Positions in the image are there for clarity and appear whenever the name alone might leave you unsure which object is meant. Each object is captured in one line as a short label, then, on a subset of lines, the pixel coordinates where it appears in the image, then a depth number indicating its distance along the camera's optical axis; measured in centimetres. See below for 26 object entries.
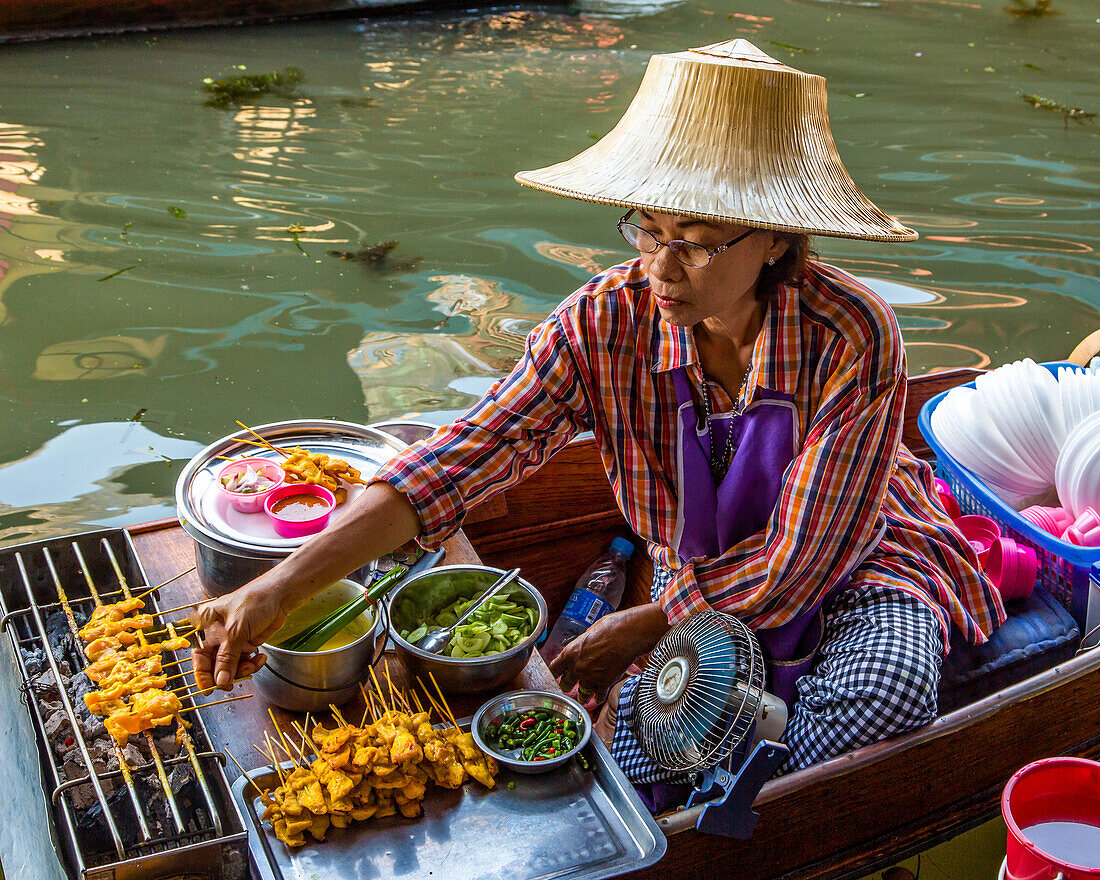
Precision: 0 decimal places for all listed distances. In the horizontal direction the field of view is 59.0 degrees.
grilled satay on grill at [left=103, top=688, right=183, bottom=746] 155
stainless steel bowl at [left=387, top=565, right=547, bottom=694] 172
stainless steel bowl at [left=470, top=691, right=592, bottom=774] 159
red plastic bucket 161
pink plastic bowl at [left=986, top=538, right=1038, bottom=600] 235
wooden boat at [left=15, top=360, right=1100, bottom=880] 172
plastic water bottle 264
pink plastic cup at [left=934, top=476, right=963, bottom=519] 261
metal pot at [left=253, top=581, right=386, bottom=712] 164
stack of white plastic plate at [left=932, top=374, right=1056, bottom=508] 266
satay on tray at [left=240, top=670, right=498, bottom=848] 148
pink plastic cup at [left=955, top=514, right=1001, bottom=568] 242
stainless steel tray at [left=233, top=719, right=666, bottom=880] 145
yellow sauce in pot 174
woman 161
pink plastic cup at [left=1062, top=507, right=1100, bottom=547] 241
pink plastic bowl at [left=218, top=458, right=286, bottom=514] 190
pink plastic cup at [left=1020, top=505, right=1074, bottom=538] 255
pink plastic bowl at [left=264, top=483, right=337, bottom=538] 185
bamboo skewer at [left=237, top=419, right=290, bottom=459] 207
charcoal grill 144
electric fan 158
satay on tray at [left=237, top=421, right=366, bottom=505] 199
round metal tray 180
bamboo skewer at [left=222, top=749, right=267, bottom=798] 153
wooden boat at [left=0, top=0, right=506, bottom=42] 799
